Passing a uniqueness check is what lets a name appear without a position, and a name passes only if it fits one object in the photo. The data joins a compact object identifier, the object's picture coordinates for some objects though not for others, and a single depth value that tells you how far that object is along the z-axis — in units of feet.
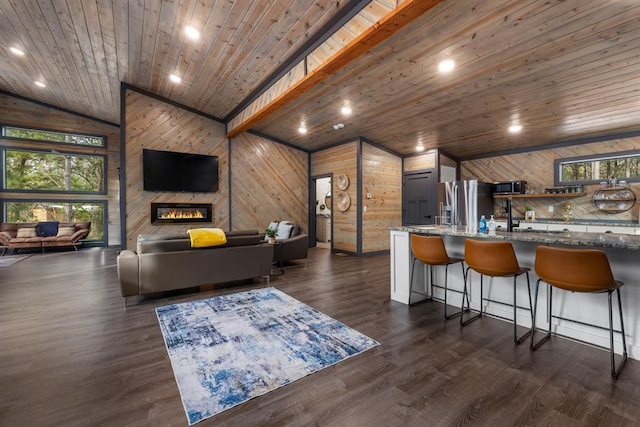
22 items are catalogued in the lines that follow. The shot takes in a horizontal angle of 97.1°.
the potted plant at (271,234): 16.49
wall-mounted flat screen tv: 20.25
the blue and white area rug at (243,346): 6.15
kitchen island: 7.43
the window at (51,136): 24.26
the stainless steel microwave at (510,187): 19.85
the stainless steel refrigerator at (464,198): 18.47
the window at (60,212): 24.36
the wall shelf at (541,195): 18.06
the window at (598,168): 16.62
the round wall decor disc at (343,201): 23.63
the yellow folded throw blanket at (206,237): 12.67
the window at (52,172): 24.25
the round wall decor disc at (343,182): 23.57
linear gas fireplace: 20.71
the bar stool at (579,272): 6.54
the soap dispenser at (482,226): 10.16
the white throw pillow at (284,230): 19.72
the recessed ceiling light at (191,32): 12.12
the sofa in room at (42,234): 22.53
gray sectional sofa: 11.50
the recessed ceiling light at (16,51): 15.68
